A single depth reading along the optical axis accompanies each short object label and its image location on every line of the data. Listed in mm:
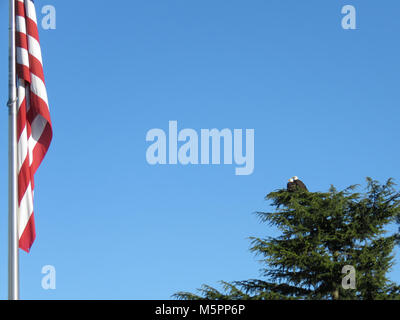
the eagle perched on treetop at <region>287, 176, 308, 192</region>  24567
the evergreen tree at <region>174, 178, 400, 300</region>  21797
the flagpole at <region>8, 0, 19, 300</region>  12438
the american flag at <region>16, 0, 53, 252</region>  13617
